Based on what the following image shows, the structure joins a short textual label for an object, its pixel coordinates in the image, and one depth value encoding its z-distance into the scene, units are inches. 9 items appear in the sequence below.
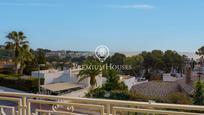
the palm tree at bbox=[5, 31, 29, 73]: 1089.2
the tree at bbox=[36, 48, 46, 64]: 1189.2
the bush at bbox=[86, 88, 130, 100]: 862.5
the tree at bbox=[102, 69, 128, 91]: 934.4
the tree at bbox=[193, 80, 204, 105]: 762.2
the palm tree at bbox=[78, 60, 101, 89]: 988.9
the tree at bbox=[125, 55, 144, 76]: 1323.8
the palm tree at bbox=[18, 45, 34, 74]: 1101.1
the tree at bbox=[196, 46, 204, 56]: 1439.6
